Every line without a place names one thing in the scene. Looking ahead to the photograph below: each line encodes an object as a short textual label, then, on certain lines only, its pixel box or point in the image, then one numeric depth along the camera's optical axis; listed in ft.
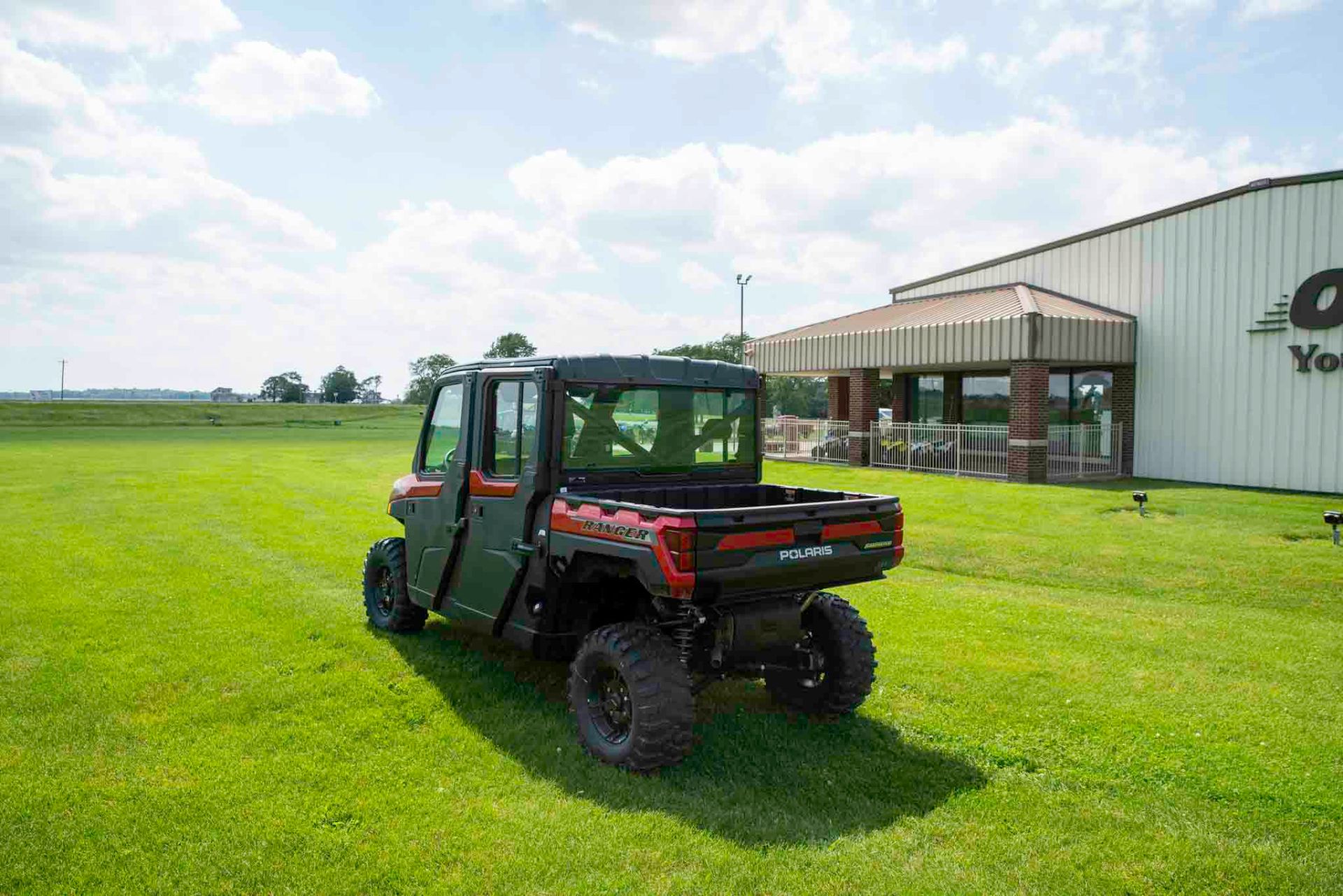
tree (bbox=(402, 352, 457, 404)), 442.50
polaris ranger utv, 17.99
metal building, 68.13
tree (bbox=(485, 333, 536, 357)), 386.48
